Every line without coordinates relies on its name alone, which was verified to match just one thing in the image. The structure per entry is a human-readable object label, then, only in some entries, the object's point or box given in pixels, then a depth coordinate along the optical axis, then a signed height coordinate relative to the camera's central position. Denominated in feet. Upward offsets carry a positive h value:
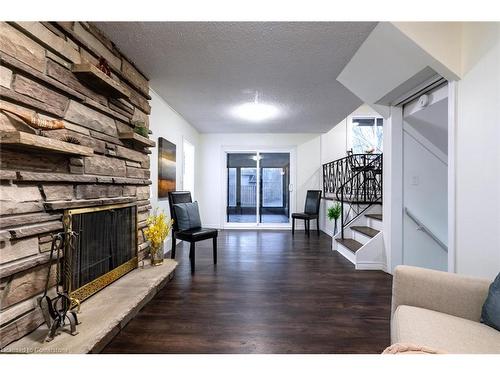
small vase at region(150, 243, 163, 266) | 9.93 -2.60
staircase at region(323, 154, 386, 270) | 11.74 -1.46
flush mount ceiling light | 14.69 +4.46
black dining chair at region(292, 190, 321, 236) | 19.66 -1.73
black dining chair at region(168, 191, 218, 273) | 11.50 -2.08
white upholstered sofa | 3.84 -2.16
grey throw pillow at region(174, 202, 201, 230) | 12.07 -1.38
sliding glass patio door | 22.85 +0.07
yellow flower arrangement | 9.78 -1.75
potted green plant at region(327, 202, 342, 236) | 16.81 -1.55
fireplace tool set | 5.13 -2.26
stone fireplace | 4.72 +0.54
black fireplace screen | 6.46 -1.75
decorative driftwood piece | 4.64 +1.19
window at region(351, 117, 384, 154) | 22.34 +4.55
